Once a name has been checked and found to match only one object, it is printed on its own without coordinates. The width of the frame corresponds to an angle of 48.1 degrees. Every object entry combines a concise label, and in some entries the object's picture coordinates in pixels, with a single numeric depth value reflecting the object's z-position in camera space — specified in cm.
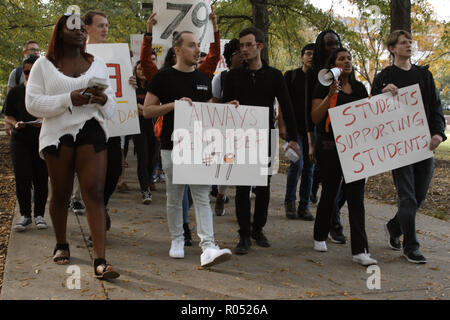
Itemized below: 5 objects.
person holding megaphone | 450
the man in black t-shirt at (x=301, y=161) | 637
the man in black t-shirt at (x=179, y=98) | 436
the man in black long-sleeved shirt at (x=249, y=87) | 478
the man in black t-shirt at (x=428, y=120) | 461
